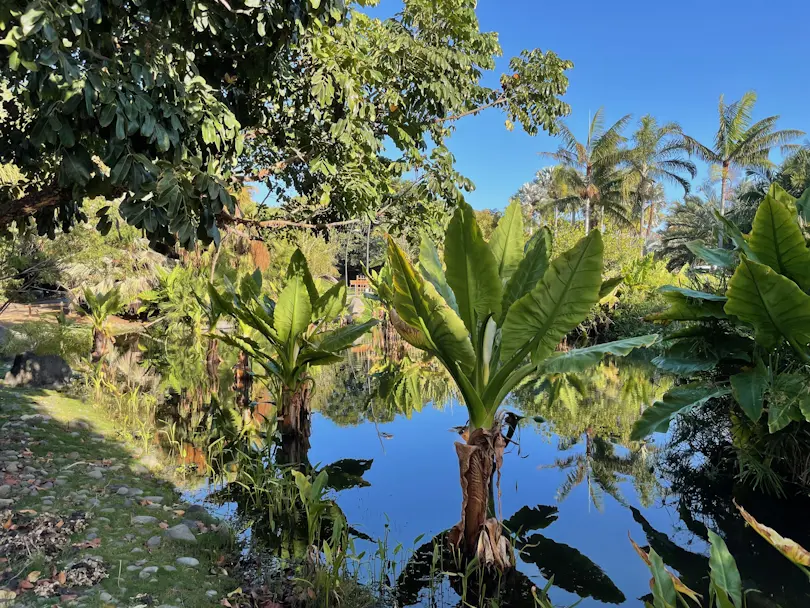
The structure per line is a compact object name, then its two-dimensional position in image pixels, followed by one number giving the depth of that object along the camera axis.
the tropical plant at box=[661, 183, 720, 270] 28.80
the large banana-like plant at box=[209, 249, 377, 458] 3.97
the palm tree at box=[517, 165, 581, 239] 24.84
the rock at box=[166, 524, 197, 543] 2.38
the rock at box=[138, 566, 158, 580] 1.99
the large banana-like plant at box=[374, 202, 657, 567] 2.21
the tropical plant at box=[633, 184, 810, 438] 2.65
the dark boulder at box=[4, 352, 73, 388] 5.57
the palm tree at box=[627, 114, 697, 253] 25.16
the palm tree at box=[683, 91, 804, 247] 22.33
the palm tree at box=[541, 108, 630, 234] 24.17
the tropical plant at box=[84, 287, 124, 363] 6.80
